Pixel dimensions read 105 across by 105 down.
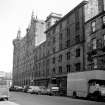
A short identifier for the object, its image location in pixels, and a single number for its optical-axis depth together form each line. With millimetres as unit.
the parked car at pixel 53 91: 43500
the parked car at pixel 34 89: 48194
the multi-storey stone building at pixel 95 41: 37375
